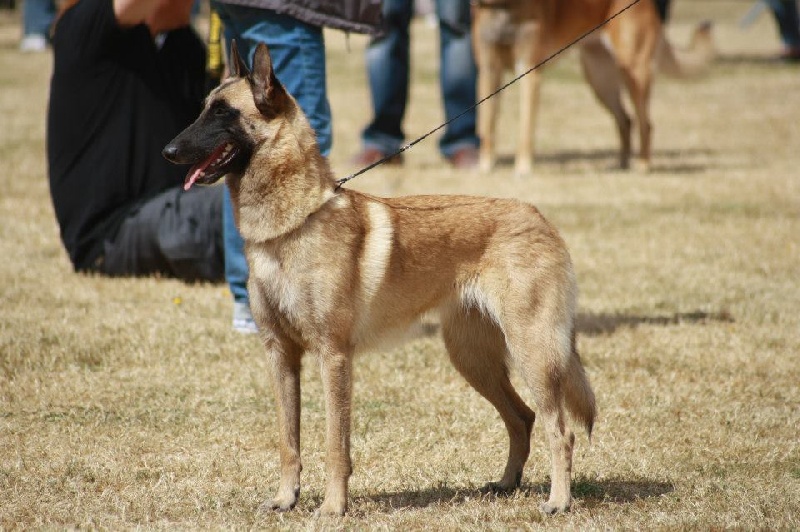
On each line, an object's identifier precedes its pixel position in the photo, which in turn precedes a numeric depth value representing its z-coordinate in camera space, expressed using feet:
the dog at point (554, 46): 63.77
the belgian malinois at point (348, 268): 22.35
